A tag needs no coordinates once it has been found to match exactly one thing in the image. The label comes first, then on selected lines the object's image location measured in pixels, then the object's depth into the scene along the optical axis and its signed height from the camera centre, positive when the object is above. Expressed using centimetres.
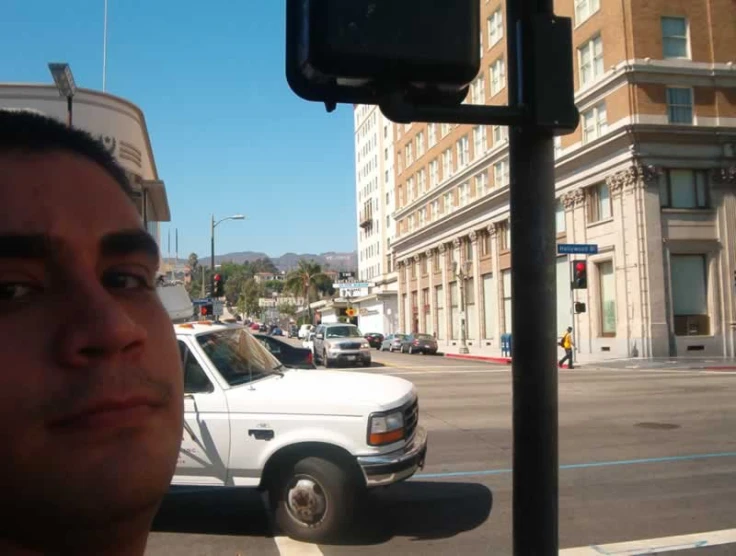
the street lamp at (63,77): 980 +393
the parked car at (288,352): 1630 -64
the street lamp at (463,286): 4302 +286
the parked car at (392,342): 4678 -117
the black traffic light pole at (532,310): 191 +4
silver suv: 2811 -94
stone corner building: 3072 +709
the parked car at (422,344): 4150 -117
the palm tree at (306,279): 8919 +670
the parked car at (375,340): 5250 -109
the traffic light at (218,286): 3206 +212
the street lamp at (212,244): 3906 +513
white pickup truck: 546 -97
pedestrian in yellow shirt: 2634 -85
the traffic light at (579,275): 2644 +195
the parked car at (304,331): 6130 -35
